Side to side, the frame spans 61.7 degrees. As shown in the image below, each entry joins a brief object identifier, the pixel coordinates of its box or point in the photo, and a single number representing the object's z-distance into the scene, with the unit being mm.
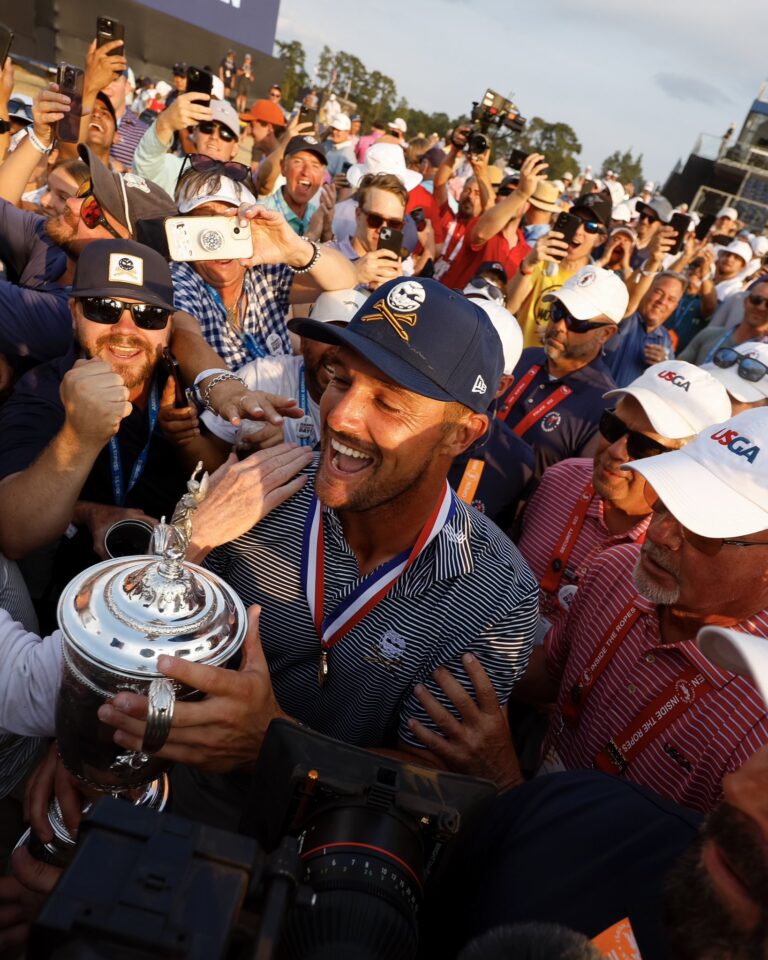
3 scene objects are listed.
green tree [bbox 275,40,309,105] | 34038
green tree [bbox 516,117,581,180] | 57156
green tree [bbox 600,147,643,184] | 69469
